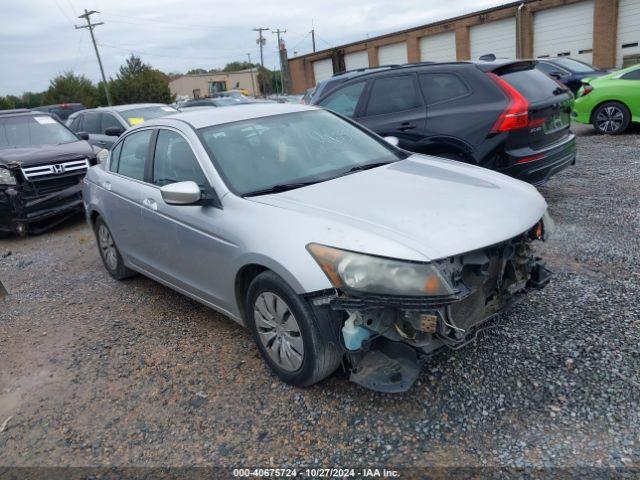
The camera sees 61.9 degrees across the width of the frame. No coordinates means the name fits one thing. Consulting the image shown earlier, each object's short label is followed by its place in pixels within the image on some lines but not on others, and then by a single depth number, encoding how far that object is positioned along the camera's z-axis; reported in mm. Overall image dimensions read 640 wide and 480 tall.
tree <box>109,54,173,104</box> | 50281
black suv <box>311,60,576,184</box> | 5457
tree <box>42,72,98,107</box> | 52906
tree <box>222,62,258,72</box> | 113481
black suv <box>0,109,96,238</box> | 7500
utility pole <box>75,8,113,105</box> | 47219
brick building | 24542
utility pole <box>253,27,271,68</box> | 69250
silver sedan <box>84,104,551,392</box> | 2723
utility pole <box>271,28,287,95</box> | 44500
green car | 10148
